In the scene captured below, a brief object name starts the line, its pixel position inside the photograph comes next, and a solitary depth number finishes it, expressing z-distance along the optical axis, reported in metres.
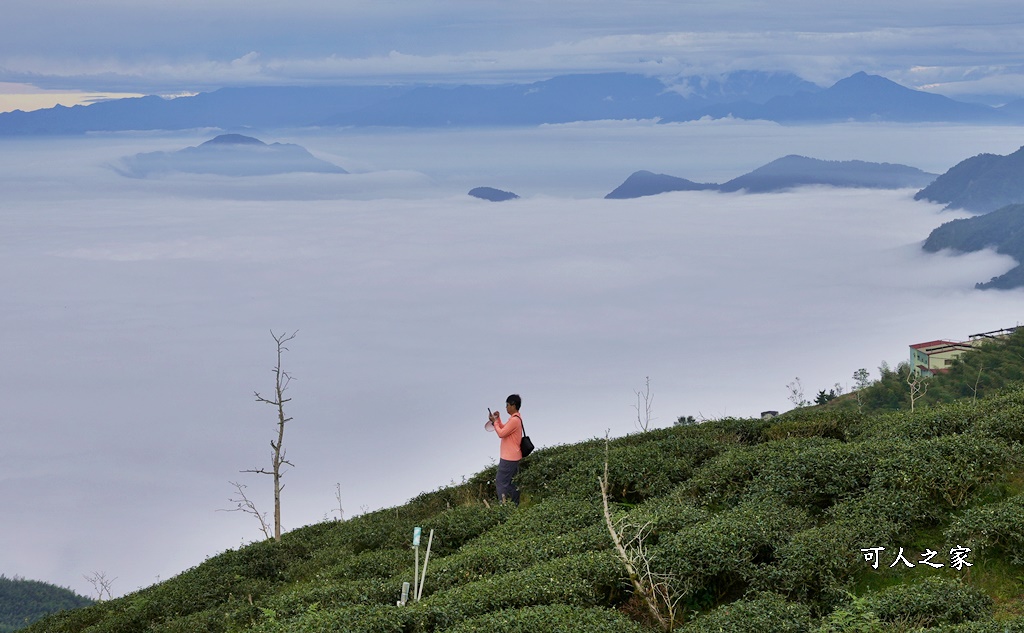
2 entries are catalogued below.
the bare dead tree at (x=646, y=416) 19.27
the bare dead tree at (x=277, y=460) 18.55
